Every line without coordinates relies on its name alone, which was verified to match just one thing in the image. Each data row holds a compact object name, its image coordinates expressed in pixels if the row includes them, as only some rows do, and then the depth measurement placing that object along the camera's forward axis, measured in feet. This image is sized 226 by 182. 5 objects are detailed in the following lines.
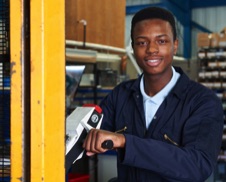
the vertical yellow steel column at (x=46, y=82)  2.57
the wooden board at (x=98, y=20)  15.05
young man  3.66
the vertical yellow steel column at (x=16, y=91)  2.60
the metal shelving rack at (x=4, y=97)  2.80
